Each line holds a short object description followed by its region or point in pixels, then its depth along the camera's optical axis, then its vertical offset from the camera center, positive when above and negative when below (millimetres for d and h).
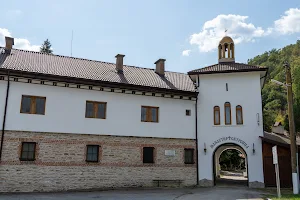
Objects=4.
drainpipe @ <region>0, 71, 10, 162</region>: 14978 +1896
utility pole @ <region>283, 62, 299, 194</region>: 14680 +1196
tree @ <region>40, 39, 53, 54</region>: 49750 +17042
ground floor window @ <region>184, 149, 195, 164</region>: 19192 -309
